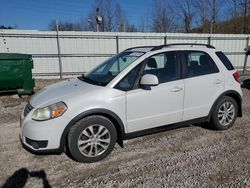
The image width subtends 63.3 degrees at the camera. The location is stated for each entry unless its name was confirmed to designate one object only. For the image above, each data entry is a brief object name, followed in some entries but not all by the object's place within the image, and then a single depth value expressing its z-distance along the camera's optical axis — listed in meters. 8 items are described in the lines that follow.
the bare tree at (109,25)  26.01
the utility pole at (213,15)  21.93
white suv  2.79
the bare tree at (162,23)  24.44
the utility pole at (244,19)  20.86
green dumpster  6.00
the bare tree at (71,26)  32.12
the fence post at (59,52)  9.46
